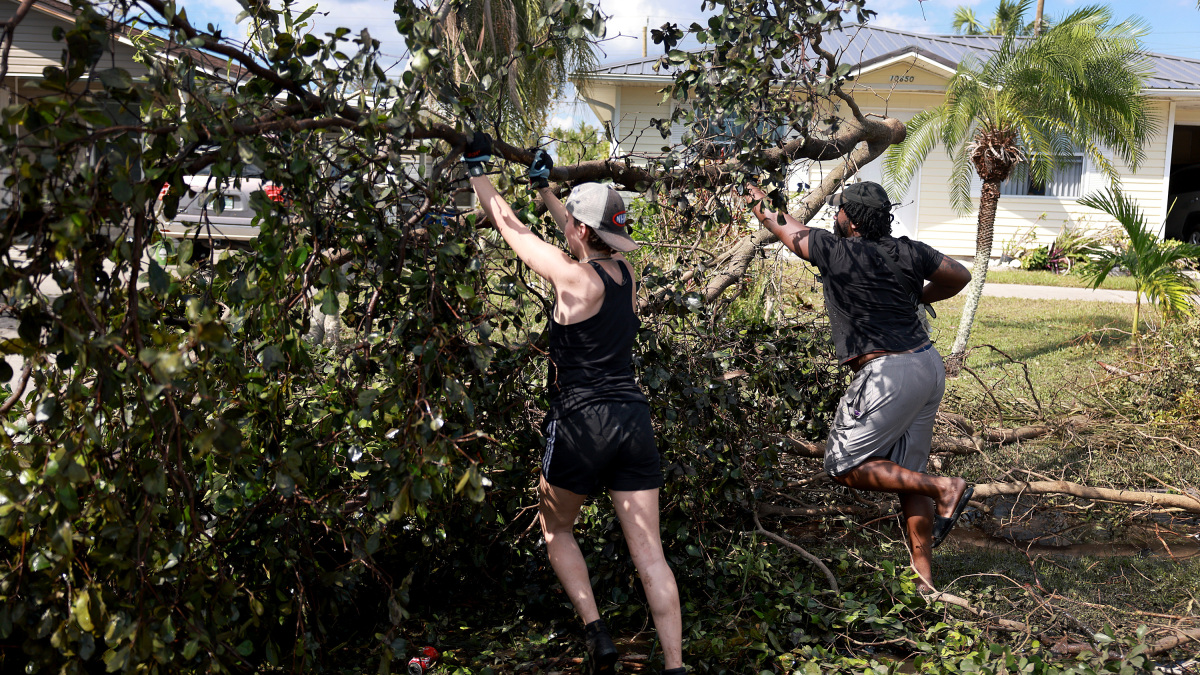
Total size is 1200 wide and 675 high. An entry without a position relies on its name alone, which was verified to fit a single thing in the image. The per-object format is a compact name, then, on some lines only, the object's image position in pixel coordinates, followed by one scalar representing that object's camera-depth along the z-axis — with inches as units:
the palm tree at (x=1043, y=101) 364.8
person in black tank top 117.0
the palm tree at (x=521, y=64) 575.8
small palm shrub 290.8
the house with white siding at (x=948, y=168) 644.7
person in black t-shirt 147.9
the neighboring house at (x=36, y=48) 511.2
